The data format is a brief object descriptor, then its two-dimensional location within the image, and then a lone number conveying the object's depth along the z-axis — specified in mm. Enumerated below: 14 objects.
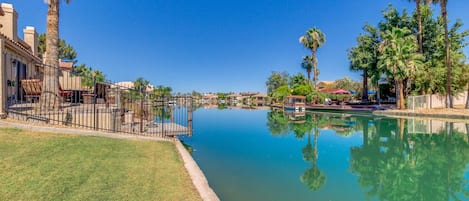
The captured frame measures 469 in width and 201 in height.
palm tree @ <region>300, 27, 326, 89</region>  38188
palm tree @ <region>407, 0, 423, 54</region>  24073
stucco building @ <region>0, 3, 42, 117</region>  5707
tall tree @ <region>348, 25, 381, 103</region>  28797
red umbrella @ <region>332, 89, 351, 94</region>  37681
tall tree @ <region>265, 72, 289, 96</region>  67375
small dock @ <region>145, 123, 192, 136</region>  9177
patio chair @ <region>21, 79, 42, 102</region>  8906
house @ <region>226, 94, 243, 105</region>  97812
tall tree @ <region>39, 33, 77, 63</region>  29625
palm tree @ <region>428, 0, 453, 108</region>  20562
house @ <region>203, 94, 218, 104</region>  106281
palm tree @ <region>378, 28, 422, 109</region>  22938
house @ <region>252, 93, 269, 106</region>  75225
